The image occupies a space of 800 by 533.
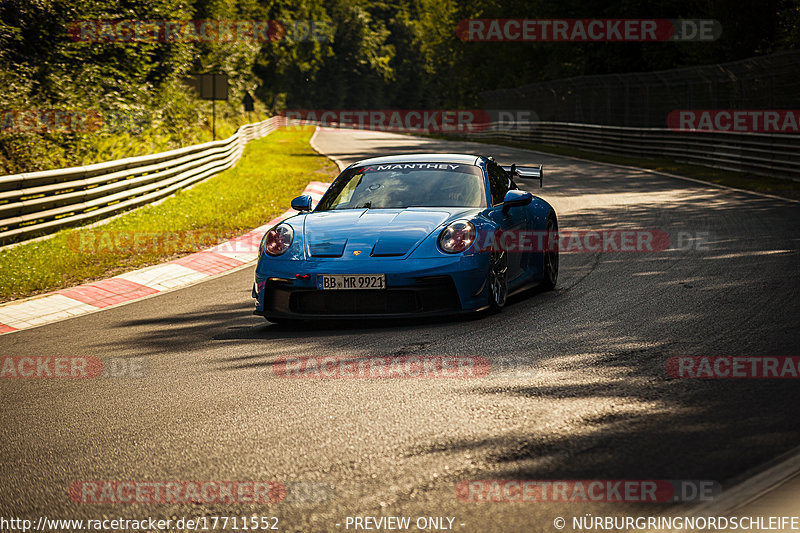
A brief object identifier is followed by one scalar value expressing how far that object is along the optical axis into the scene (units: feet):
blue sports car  45.21
